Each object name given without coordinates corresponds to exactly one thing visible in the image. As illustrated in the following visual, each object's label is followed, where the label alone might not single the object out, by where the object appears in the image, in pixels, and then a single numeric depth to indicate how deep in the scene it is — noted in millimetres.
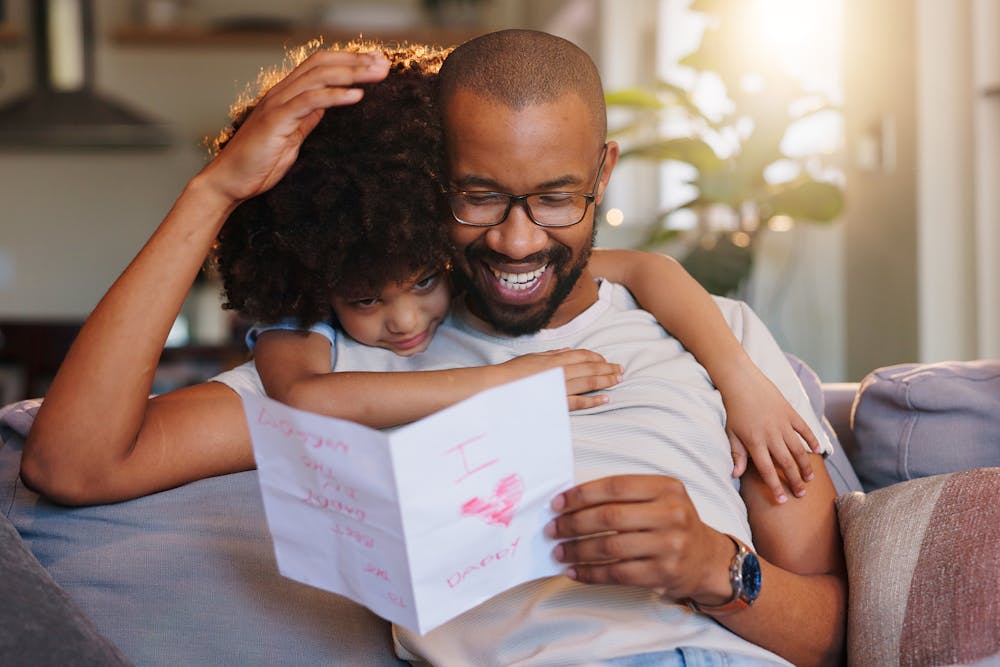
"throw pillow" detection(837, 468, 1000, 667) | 1132
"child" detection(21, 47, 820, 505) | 1203
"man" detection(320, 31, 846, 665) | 1146
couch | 1160
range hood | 5543
